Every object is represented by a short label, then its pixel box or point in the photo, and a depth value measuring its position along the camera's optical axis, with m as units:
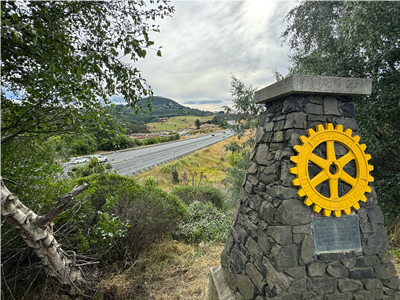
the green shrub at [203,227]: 5.66
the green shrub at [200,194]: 8.48
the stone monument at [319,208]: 2.07
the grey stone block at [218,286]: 2.75
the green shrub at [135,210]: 4.57
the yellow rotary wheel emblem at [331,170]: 2.07
